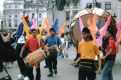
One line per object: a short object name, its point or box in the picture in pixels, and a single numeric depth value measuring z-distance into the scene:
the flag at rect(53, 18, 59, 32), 20.13
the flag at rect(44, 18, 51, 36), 19.93
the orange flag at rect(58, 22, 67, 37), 20.30
